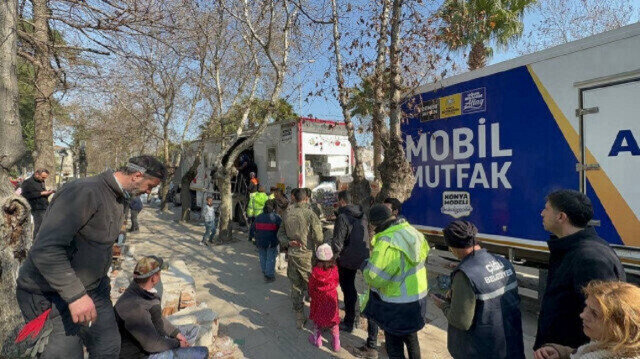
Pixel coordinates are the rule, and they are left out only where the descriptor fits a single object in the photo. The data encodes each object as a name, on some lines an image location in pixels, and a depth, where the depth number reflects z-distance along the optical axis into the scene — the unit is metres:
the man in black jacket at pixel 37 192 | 6.00
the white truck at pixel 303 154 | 8.23
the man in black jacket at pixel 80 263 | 1.98
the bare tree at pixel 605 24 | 12.82
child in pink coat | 3.63
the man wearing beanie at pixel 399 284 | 2.71
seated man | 2.47
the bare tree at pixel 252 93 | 7.33
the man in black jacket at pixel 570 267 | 1.74
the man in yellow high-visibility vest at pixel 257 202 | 7.89
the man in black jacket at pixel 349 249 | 4.07
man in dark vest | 2.05
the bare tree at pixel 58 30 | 4.40
